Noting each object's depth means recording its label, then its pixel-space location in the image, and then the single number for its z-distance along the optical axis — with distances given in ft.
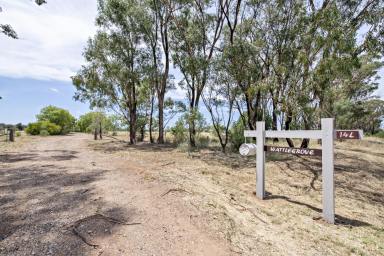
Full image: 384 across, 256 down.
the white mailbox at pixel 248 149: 17.51
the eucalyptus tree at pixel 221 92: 38.68
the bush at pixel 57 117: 91.50
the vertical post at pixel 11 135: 49.96
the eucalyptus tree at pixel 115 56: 46.31
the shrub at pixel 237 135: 40.43
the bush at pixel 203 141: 49.08
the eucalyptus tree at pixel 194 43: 41.73
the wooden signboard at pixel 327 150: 13.21
